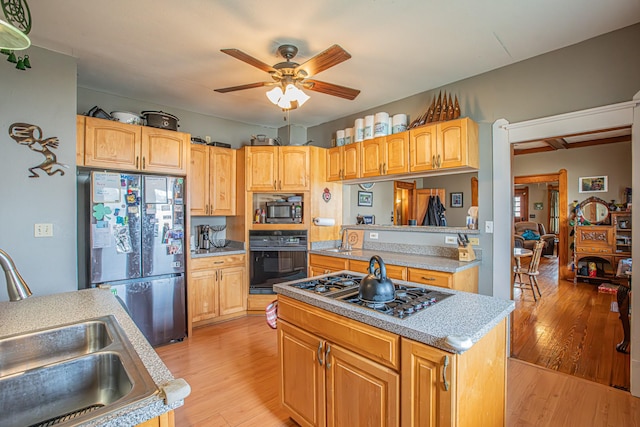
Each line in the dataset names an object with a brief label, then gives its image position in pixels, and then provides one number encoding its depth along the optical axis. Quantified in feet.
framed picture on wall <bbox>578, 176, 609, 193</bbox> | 18.60
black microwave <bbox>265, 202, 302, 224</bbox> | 13.34
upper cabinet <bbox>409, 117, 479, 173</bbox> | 9.29
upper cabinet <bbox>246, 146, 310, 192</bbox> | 13.14
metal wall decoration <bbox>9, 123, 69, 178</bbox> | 7.79
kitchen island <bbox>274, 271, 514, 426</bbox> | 3.77
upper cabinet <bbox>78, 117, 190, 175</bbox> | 9.37
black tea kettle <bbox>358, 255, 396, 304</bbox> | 4.88
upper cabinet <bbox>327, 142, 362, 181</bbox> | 12.33
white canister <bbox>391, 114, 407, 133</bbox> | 11.14
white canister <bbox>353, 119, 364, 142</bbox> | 12.06
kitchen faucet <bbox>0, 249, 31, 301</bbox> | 3.55
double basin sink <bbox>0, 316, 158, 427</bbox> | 3.10
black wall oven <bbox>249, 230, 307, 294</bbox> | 13.12
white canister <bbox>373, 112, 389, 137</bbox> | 11.43
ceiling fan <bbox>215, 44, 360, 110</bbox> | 6.52
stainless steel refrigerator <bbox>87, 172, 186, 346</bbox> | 9.26
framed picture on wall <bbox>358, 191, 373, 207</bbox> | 14.15
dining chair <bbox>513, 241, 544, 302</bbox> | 15.56
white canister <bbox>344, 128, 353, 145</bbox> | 12.80
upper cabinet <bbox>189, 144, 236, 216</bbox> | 12.44
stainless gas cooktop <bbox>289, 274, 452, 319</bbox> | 4.64
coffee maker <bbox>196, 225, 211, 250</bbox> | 13.29
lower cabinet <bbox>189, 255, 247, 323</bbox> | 11.69
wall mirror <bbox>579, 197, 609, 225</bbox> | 18.09
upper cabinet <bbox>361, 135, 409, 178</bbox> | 10.71
